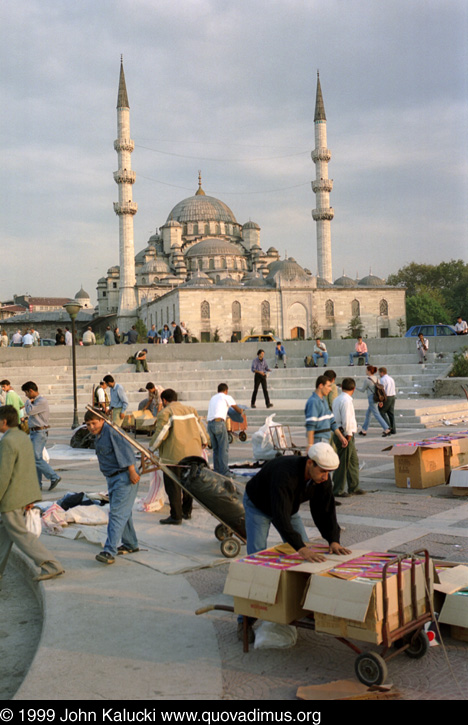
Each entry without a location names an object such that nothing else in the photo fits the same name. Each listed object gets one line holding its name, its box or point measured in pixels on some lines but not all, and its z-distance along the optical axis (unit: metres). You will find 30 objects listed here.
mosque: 59.16
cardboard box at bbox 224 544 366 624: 3.85
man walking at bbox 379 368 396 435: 14.37
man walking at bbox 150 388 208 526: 7.36
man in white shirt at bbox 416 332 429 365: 26.31
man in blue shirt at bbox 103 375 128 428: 13.37
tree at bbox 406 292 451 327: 68.88
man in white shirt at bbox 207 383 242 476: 9.45
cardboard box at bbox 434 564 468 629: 4.03
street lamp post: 19.02
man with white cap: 4.02
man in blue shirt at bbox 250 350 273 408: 18.22
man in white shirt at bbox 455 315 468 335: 30.27
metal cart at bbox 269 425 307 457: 10.00
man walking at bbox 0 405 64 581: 5.46
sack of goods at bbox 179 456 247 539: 6.14
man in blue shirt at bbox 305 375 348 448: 8.03
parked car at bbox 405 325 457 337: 30.62
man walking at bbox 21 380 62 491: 9.59
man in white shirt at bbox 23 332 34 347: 31.34
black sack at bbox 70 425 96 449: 14.54
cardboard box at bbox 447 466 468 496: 8.22
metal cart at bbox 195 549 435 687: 3.49
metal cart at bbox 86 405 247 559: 6.03
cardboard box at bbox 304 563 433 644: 3.51
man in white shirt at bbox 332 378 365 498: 8.46
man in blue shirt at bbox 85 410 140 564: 5.98
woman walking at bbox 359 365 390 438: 14.11
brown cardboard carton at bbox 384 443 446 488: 8.84
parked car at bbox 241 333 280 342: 38.10
